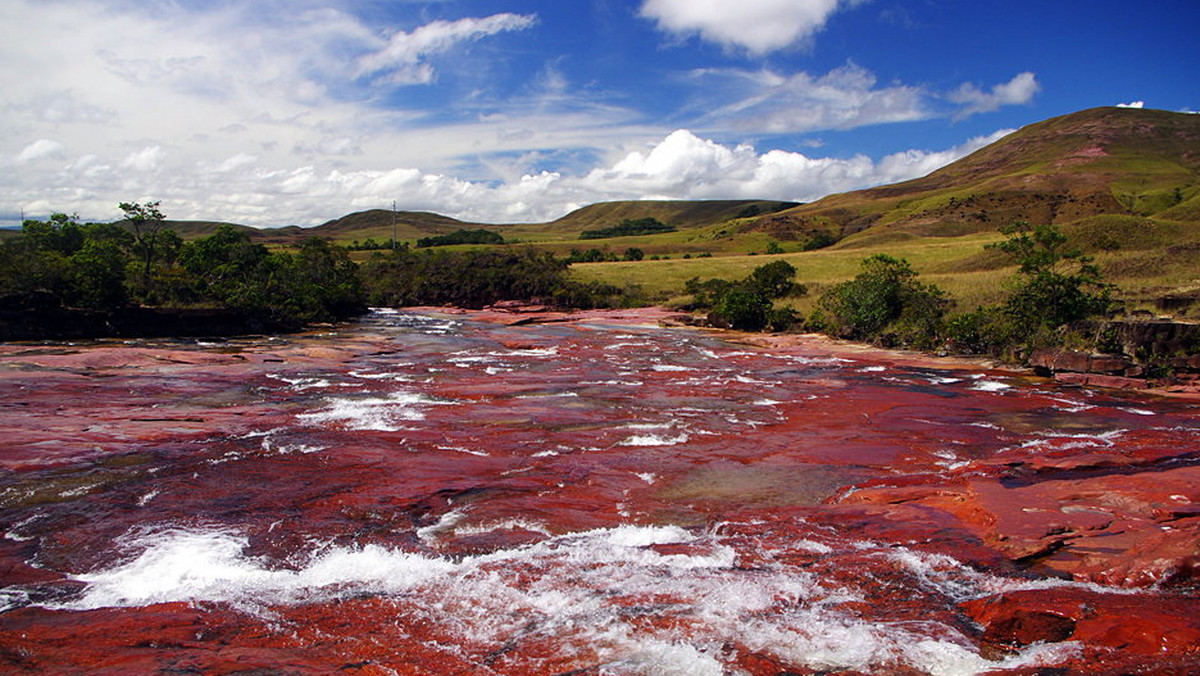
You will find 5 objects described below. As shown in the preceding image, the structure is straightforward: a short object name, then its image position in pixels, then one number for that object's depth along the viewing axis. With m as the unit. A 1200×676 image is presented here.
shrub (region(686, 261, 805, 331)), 47.66
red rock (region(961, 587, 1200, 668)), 5.83
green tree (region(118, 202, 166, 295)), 46.44
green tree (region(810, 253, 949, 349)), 34.66
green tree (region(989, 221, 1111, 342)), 28.75
